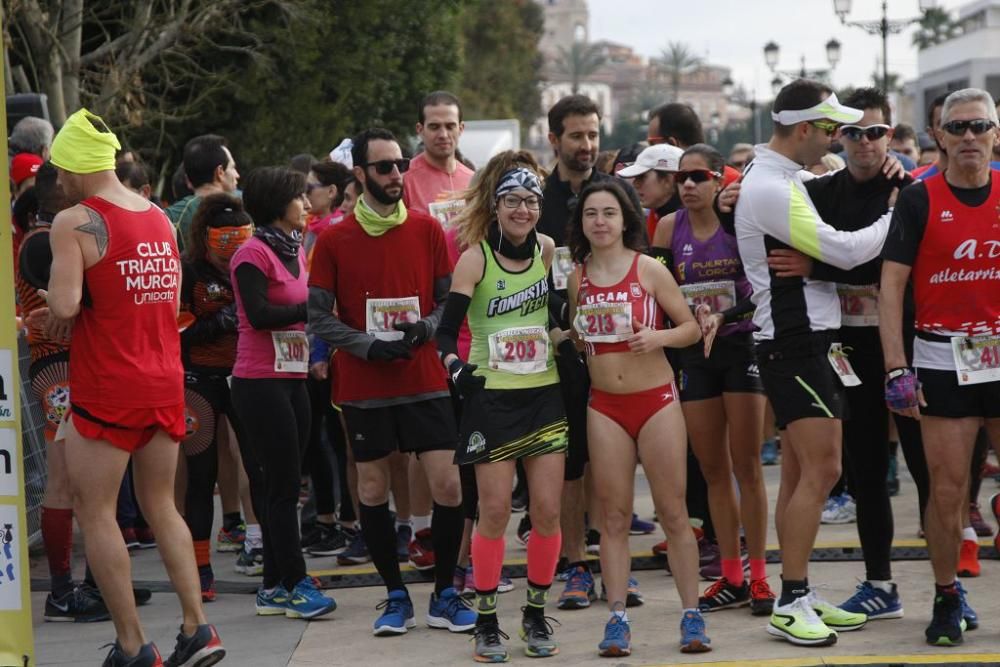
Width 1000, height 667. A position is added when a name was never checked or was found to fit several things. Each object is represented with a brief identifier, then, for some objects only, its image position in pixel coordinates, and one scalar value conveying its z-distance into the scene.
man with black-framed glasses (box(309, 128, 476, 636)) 12.42
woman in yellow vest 11.52
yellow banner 9.49
